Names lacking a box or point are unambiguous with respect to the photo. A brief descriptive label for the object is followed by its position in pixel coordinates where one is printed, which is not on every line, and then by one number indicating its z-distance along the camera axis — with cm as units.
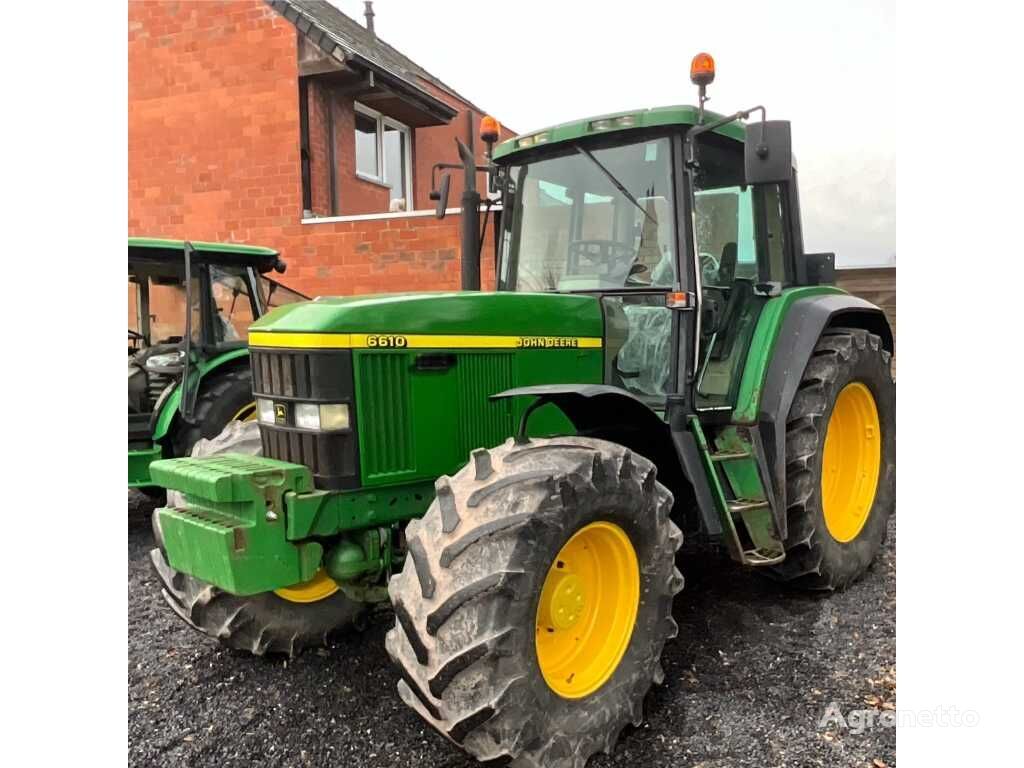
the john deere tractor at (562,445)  247
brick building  1094
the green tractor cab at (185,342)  577
